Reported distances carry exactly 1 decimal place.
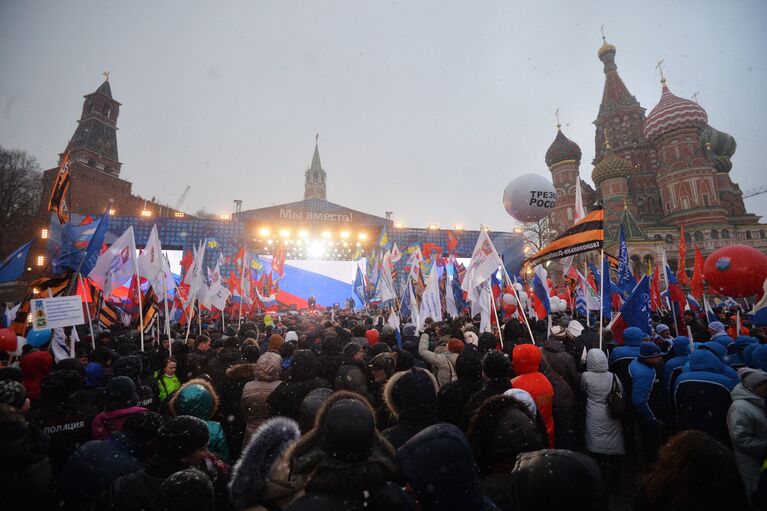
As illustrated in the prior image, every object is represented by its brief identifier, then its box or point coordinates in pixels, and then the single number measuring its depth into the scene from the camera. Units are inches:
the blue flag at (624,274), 318.7
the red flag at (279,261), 772.6
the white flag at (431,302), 364.5
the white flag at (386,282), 443.5
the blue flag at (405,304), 583.8
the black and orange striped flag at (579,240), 230.4
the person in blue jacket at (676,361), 186.1
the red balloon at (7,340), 220.1
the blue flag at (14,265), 306.5
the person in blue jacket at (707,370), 146.7
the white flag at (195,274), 396.8
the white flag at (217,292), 547.1
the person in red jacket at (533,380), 150.5
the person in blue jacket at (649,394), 181.8
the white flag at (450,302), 486.3
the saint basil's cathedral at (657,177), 1496.1
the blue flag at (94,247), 267.4
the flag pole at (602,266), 230.0
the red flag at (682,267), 474.0
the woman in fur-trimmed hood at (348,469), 63.0
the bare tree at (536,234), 1643.7
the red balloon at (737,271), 266.5
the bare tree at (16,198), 1278.3
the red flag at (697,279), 435.4
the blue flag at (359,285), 780.0
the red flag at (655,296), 537.7
